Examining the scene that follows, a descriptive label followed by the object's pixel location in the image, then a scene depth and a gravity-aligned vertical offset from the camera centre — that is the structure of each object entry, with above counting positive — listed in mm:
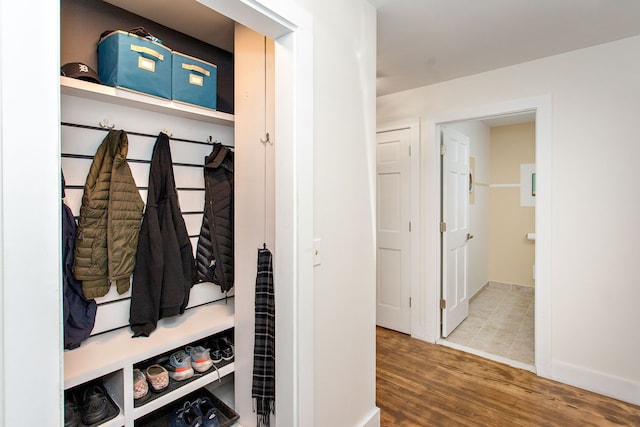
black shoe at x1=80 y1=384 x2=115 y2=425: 1369 -870
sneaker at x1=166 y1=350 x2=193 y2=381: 1691 -850
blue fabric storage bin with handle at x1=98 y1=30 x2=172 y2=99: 1480 +714
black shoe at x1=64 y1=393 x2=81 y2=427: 1334 -874
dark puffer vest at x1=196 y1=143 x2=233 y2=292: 1916 -89
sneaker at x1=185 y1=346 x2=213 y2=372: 1765 -835
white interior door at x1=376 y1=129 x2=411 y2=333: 3178 -214
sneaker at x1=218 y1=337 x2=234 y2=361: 1879 -837
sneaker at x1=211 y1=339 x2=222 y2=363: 1855 -843
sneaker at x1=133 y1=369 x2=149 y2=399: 1522 -849
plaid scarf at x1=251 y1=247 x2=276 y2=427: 1572 -668
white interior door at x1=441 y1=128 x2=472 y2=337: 3062 -197
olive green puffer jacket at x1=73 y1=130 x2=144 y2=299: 1486 -60
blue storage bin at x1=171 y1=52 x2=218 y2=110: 1704 +716
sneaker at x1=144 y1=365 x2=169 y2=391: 1591 -843
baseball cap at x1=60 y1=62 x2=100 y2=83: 1416 +624
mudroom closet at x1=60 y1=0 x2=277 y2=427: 1494 +210
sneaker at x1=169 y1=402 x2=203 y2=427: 1645 -1098
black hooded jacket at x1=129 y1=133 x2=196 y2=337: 1661 -247
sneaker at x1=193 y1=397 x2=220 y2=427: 1646 -1093
